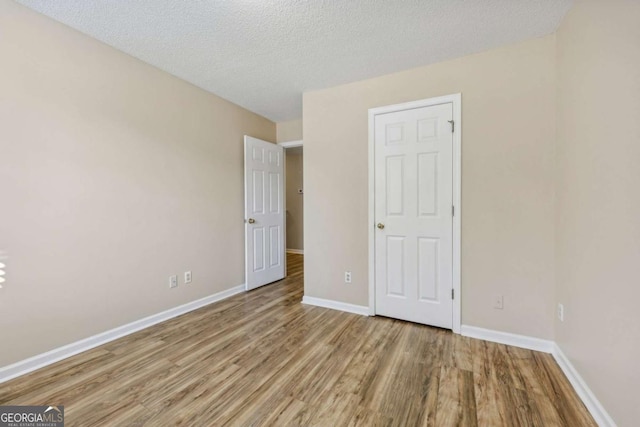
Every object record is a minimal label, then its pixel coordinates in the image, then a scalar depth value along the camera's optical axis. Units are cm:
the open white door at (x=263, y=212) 356
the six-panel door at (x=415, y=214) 245
